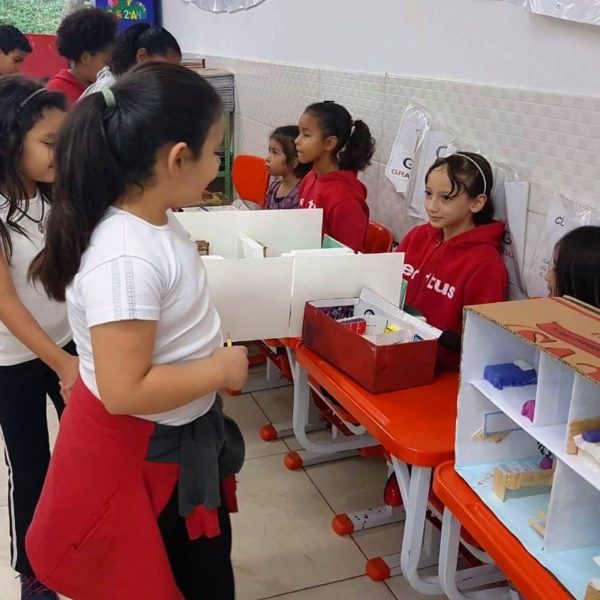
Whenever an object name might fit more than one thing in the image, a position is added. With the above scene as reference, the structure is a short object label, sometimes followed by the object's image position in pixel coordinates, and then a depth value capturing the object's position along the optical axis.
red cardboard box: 1.36
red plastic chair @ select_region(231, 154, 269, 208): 3.05
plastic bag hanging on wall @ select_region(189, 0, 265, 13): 3.52
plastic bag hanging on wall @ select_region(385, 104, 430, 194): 2.11
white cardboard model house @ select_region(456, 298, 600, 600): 0.91
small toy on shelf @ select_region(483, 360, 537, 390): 1.08
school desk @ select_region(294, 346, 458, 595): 1.22
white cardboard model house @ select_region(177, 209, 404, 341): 1.55
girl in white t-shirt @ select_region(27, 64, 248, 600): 0.91
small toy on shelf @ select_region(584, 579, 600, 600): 0.83
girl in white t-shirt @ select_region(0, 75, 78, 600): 1.33
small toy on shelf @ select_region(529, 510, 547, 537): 0.99
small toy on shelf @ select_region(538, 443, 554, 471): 1.12
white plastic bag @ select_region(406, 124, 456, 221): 1.99
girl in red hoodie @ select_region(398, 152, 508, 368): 1.74
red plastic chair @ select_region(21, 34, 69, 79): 5.25
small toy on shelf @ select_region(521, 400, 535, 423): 1.00
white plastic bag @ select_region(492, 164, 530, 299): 1.71
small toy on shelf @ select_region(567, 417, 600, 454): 0.92
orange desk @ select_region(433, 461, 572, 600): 0.93
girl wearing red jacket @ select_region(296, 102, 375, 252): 2.23
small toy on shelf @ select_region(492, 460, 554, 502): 1.06
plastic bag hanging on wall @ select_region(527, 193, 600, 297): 1.53
